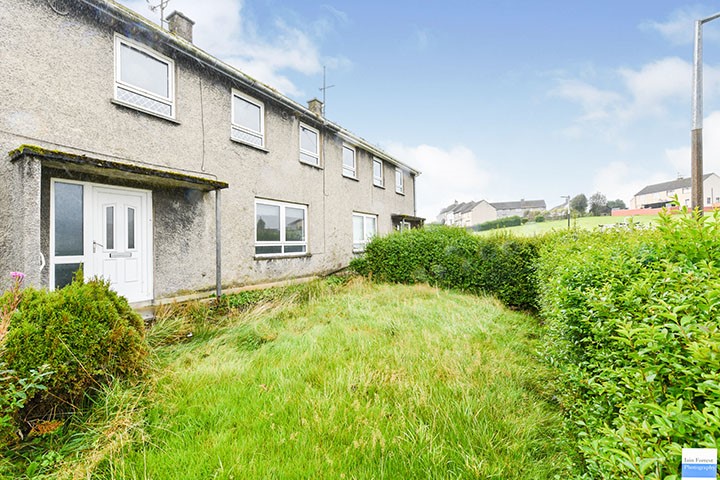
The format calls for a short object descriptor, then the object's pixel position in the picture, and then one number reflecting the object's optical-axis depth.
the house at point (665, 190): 50.81
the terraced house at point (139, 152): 5.12
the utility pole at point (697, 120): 7.00
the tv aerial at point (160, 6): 9.17
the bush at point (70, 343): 2.67
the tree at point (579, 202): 56.91
